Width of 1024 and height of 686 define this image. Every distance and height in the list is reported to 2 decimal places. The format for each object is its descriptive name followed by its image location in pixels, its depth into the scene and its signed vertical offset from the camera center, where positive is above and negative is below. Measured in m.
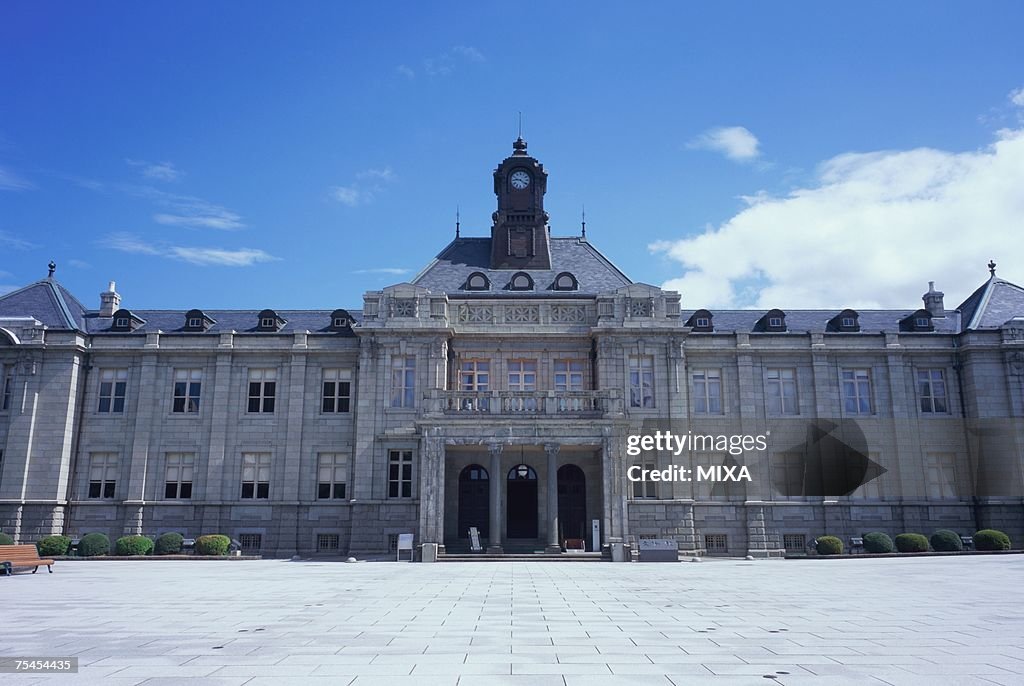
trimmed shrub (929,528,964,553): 38.16 -2.35
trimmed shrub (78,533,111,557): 37.72 -2.26
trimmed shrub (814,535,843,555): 38.06 -2.47
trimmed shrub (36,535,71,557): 37.69 -2.29
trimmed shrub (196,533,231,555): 38.37 -2.28
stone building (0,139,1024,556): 41.81 +4.65
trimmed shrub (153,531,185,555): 38.25 -2.28
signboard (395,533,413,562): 36.41 -2.12
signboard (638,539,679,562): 35.62 -2.54
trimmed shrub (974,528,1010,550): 38.03 -2.21
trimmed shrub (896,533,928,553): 38.09 -2.35
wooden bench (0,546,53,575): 26.45 -2.00
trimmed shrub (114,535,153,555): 37.66 -2.27
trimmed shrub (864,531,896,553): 38.12 -2.33
